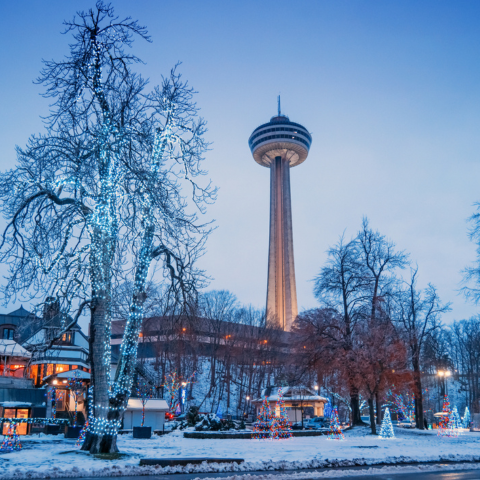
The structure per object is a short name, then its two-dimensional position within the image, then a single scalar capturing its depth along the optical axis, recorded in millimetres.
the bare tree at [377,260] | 38188
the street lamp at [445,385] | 64762
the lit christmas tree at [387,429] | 28781
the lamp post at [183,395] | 56234
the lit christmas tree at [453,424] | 32562
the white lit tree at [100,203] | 14664
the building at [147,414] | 36447
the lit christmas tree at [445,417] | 37781
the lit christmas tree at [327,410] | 53681
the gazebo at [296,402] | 49000
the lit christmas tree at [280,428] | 29359
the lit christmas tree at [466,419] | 40328
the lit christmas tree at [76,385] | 35625
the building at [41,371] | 15812
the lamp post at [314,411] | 54962
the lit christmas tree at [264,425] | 29359
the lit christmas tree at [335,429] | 28186
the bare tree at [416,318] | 37238
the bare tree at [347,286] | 36500
